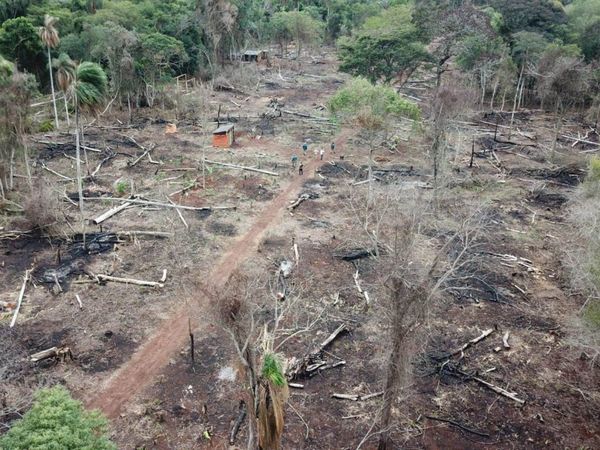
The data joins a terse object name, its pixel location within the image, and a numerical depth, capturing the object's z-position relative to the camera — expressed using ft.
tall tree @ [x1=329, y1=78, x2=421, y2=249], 91.45
